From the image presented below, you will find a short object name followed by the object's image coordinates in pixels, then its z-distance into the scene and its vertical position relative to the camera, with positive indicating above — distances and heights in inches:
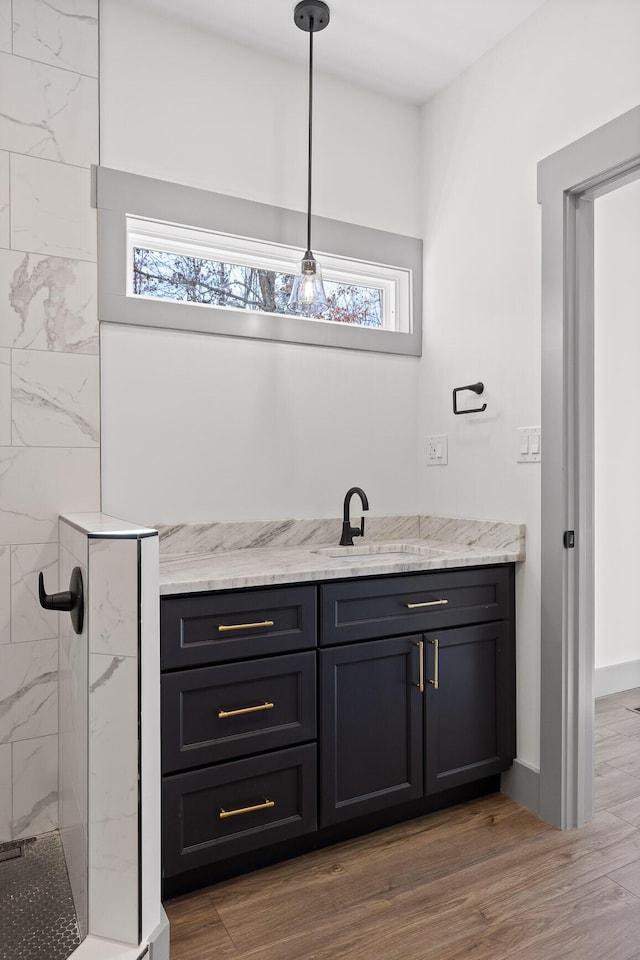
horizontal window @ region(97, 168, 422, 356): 84.2 +31.7
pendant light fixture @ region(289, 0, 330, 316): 86.5 +27.4
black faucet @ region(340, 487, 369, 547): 95.7 -8.9
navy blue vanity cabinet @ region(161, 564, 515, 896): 65.8 -28.2
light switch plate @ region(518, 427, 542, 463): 84.5 +4.1
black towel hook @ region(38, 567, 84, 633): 55.1 -11.7
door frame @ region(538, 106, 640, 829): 79.9 -1.9
